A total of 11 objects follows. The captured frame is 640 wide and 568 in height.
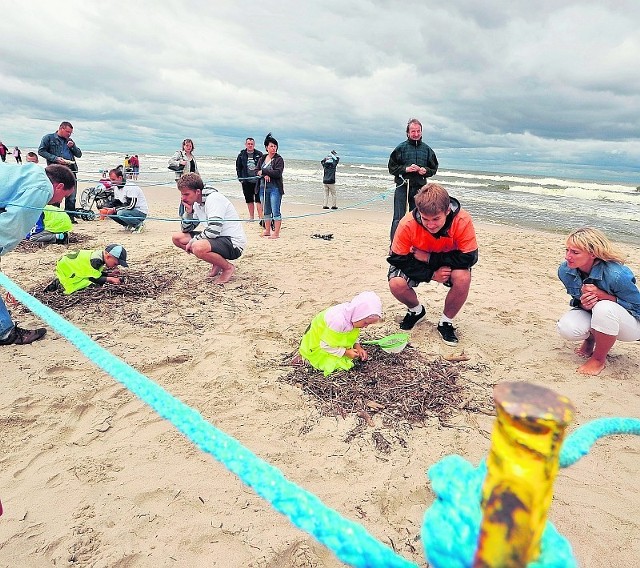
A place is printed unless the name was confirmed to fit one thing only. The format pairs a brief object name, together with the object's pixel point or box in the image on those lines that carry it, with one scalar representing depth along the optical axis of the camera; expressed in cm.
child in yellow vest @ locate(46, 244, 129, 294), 459
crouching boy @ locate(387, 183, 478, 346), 358
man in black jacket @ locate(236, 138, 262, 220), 843
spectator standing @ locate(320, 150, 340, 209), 1235
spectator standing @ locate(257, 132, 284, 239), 789
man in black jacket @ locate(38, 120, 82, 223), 820
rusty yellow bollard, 46
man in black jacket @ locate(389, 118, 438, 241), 636
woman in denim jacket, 316
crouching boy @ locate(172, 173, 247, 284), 515
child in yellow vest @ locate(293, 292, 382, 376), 300
